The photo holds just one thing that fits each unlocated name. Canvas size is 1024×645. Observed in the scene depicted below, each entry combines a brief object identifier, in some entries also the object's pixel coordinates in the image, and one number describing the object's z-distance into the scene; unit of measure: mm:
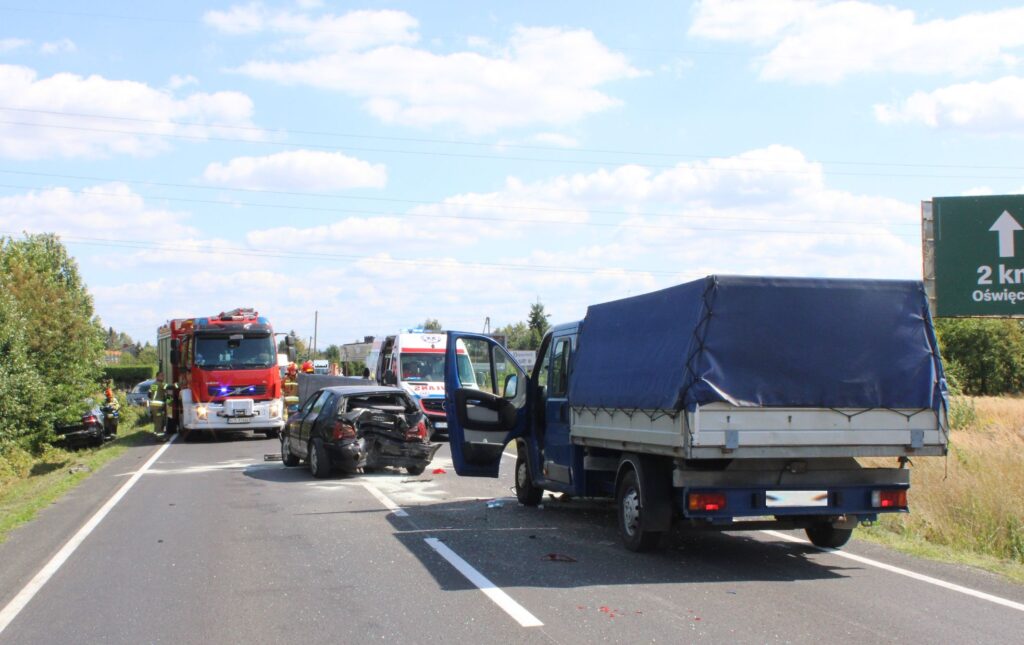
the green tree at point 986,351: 52156
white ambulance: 25500
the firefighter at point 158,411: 27953
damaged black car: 15992
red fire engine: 25062
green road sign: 24125
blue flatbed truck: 8234
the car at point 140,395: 43078
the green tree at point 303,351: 97631
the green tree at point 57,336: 28781
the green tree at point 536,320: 80875
